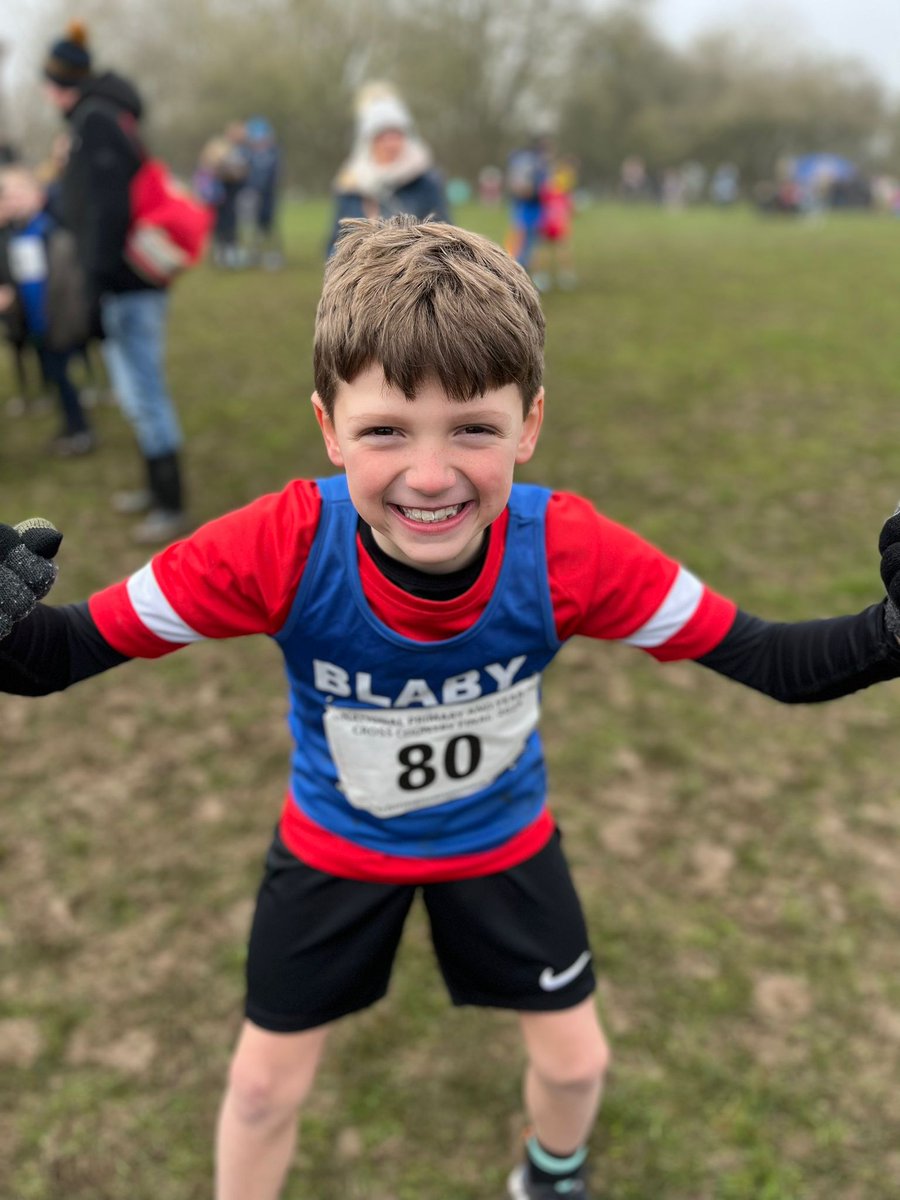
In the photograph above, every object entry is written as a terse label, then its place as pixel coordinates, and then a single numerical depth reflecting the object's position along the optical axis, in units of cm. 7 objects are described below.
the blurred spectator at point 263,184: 1478
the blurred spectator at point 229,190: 1388
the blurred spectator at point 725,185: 4069
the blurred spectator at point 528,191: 1053
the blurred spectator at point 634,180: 4416
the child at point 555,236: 1127
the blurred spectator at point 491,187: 3959
